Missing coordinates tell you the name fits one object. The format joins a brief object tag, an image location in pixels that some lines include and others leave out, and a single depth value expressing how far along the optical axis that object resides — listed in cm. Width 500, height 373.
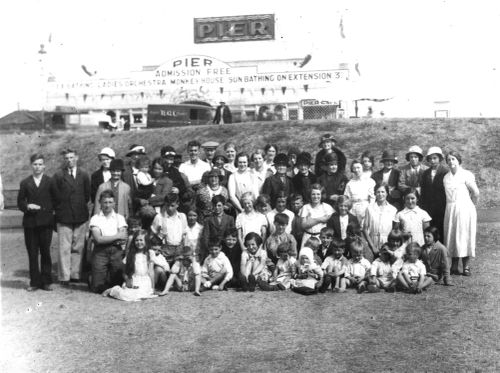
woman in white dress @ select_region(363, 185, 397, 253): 884
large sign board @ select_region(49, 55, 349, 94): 3562
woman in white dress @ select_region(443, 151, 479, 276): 898
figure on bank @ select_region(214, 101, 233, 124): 2923
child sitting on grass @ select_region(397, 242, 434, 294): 804
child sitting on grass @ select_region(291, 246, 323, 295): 824
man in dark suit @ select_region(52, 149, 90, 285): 902
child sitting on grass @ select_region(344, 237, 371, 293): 835
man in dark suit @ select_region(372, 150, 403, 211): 944
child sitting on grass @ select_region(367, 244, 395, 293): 816
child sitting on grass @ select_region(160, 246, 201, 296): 849
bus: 3081
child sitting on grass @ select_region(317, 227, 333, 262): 870
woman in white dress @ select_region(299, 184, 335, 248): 896
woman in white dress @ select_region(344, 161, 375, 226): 920
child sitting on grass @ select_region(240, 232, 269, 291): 855
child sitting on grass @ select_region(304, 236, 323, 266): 866
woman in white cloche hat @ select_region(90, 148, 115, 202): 946
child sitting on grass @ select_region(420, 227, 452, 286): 845
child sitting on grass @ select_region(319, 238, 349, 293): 823
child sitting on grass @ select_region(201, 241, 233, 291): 857
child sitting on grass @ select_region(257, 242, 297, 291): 845
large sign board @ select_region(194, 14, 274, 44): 4212
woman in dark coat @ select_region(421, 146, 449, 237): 919
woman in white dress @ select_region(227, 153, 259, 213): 966
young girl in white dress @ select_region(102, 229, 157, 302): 823
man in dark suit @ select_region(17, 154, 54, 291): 877
